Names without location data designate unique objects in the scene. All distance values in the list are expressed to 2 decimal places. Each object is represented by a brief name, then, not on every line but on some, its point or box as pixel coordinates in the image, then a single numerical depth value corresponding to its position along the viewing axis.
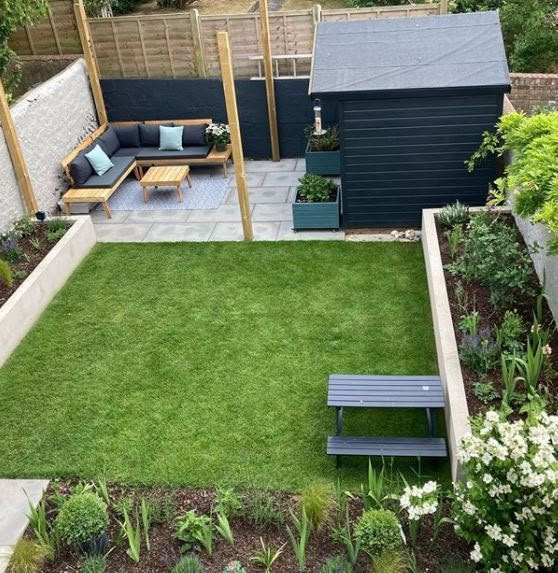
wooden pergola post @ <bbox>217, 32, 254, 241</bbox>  7.84
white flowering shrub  3.65
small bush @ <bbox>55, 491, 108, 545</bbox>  4.63
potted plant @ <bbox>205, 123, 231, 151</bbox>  11.05
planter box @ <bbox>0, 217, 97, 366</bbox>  7.18
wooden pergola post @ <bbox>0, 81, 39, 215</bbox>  8.84
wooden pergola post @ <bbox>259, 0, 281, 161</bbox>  10.28
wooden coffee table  10.28
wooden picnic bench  5.29
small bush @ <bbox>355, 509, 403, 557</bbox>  4.44
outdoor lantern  9.33
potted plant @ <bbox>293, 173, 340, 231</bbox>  8.98
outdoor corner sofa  10.22
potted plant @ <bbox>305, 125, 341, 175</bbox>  10.37
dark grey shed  8.03
